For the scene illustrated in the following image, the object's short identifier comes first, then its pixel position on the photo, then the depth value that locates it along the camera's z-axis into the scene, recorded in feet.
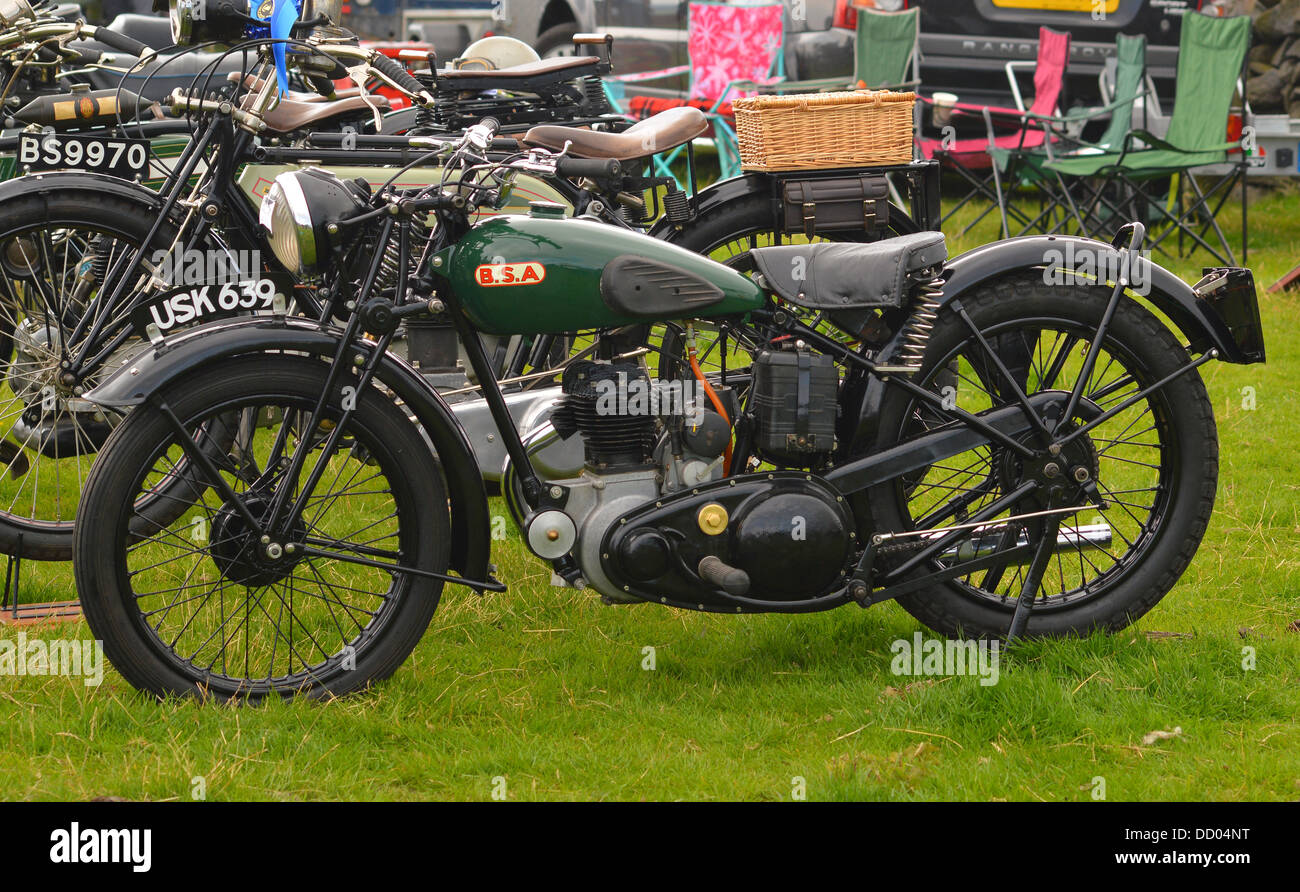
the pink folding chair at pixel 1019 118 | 31.81
